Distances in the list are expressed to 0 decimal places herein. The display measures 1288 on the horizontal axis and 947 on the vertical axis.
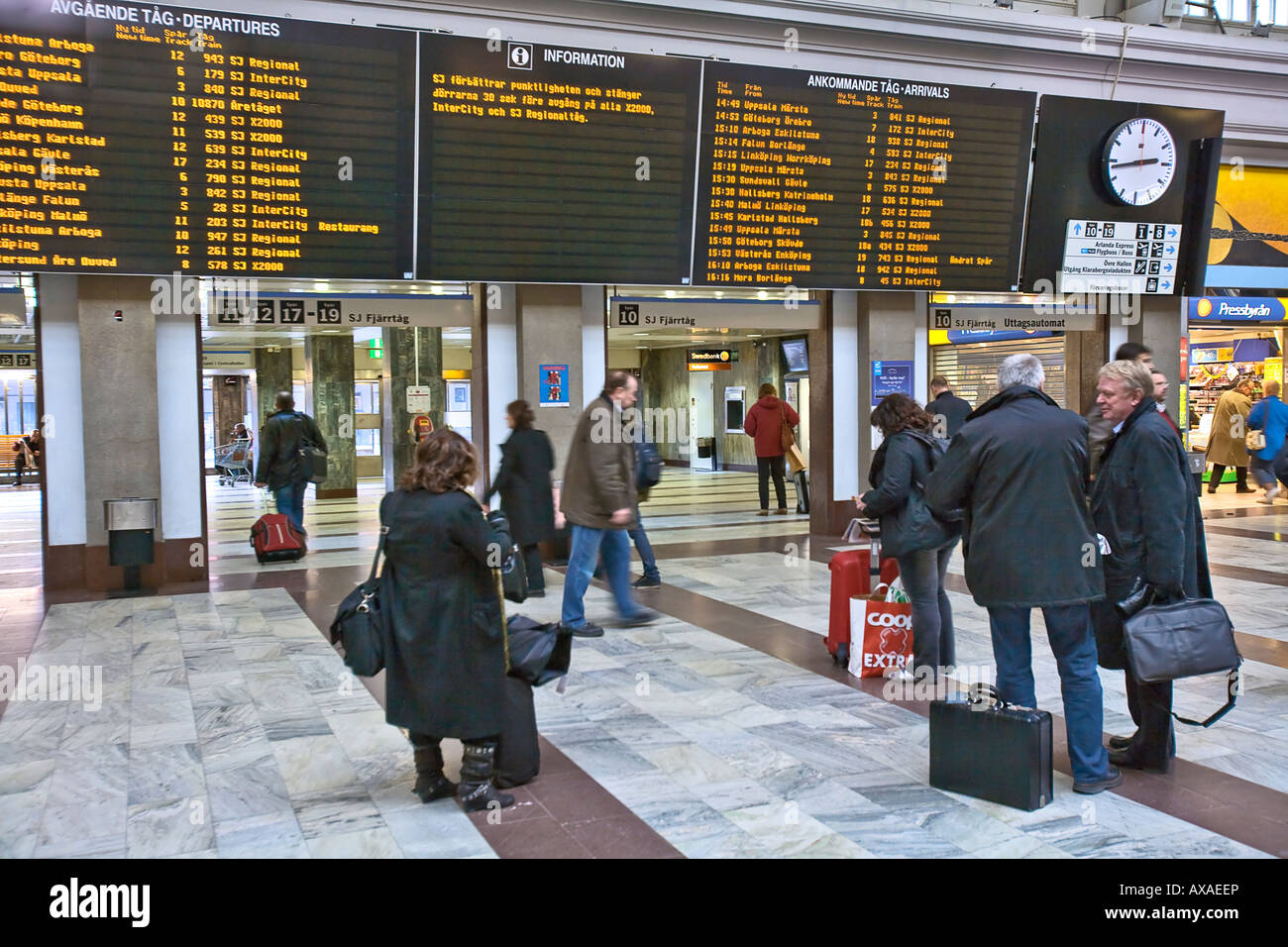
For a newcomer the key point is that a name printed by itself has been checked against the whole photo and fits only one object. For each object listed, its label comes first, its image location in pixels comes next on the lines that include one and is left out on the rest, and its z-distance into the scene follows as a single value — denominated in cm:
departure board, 833
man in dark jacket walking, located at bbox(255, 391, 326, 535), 1135
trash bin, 911
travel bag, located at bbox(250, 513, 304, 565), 1088
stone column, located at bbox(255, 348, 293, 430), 2452
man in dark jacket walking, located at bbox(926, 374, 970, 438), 980
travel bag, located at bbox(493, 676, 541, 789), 446
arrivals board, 1043
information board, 944
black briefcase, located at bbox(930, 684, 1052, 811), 410
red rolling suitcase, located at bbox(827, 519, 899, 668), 627
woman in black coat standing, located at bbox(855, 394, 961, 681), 558
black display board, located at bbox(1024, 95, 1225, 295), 1152
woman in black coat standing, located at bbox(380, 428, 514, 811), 405
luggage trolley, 2438
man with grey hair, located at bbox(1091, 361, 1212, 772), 420
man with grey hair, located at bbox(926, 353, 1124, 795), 413
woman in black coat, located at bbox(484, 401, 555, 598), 815
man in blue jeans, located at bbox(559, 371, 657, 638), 682
